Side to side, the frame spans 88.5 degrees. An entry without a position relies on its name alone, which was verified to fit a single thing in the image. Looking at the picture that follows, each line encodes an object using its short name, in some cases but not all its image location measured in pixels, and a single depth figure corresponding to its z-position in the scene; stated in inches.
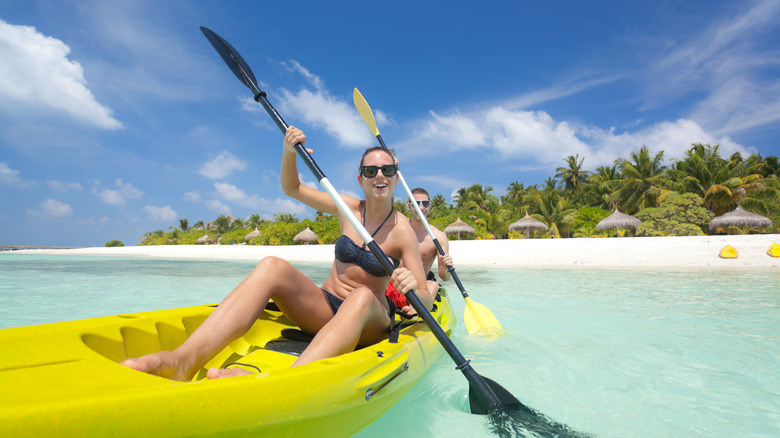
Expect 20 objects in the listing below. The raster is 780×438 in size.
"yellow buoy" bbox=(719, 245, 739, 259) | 524.4
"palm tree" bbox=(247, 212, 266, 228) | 1894.7
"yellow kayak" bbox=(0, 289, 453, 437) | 38.1
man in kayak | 194.9
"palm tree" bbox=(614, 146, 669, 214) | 1037.6
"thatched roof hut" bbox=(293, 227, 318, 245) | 1128.8
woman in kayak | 68.8
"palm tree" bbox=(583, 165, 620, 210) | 1183.6
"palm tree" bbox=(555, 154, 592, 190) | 1423.5
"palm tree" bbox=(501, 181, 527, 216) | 1366.1
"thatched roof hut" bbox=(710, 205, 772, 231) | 756.6
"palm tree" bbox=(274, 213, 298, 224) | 1708.9
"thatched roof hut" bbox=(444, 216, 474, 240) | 944.3
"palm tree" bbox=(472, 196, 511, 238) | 1123.3
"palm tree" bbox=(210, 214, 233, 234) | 1940.2
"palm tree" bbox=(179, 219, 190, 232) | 1978.3
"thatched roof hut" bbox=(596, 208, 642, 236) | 874.1
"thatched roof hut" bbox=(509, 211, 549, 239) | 991.6
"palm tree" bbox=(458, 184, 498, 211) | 1357.7
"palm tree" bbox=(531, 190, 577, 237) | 1058.1
